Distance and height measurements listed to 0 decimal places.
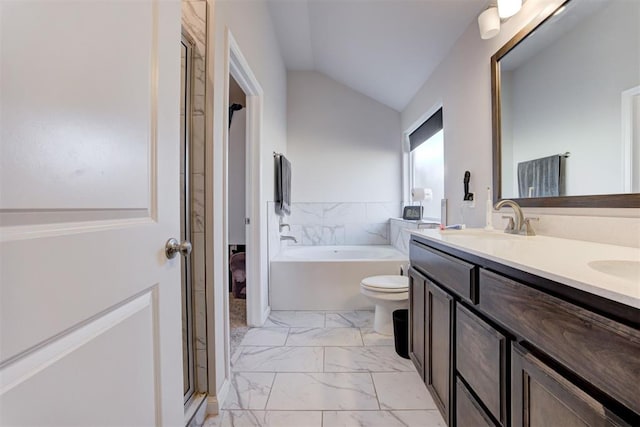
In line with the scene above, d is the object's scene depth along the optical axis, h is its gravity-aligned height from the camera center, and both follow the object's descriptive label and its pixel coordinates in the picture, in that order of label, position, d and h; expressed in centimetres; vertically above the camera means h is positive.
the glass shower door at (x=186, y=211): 138 +2
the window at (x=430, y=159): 289 +61
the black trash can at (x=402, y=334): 197 -84
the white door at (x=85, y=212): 44 +1
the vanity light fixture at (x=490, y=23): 159 +106
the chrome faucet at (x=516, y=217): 139 -3
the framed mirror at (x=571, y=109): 100 +44
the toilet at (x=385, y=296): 216 -63
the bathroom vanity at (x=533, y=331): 53 -30
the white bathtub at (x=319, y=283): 286 -70
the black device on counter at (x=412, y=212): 330 +0
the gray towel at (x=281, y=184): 305 +31
